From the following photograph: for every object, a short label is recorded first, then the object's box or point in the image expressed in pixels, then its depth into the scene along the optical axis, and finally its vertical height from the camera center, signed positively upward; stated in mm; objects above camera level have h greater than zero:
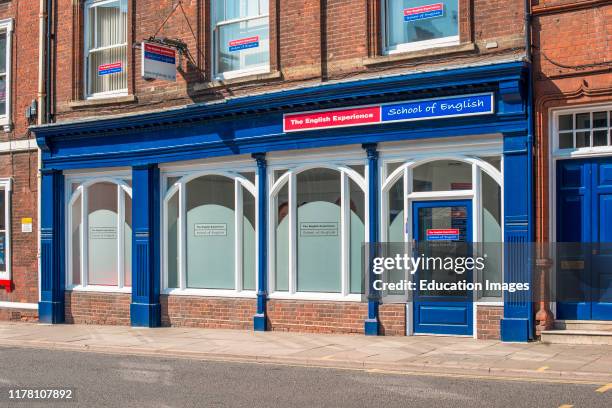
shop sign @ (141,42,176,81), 16594 +3281
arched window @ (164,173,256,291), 16623 -94
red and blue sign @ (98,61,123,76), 18531 +3499
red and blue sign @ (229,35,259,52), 16609 +3602
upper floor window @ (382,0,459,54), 14391 +3472
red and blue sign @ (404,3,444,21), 14531 +3665
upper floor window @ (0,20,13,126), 19969 +3797
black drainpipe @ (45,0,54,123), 19281 +3937
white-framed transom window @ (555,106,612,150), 13201 +1503
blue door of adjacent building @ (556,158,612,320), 13172 -224
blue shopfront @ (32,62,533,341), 13742 +657
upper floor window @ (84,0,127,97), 18531 +3973
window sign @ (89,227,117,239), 18531 -74
